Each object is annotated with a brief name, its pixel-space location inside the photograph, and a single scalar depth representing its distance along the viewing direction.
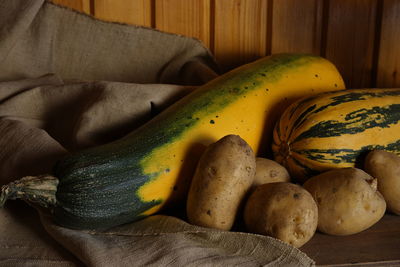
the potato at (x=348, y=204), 0.78
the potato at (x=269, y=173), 0.83
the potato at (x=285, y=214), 0.75
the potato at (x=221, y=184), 0.78
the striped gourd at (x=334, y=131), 0.84
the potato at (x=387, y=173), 0.82
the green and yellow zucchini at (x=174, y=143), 0.77
